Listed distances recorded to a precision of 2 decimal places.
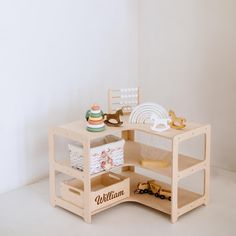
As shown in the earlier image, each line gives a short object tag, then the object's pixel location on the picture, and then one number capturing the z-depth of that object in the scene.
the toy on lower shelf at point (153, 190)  2.34
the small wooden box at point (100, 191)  2.19
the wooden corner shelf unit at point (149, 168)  2.11
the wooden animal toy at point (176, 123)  2.22
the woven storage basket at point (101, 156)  2.15
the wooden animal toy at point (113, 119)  2.28
